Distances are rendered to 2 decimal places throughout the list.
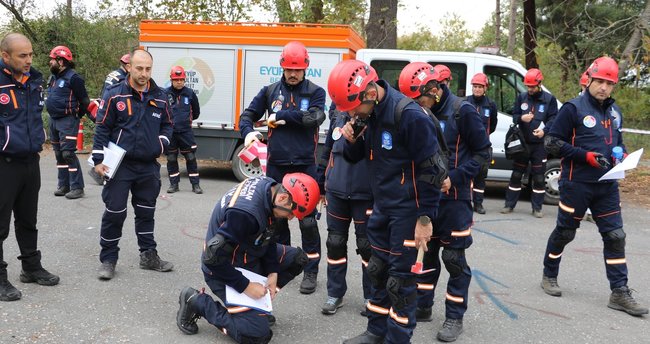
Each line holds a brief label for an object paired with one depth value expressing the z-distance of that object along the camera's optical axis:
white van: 9.82
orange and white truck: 10.82
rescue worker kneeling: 3.96
